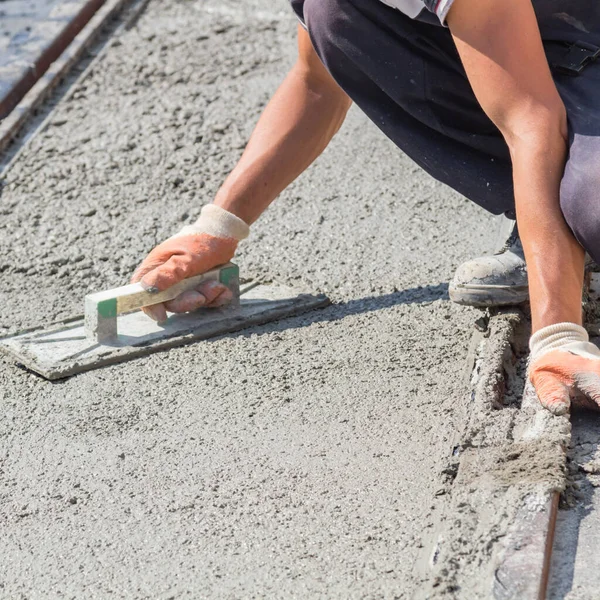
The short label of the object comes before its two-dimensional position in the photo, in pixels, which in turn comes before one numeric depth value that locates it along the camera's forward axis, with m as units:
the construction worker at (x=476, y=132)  4.30
